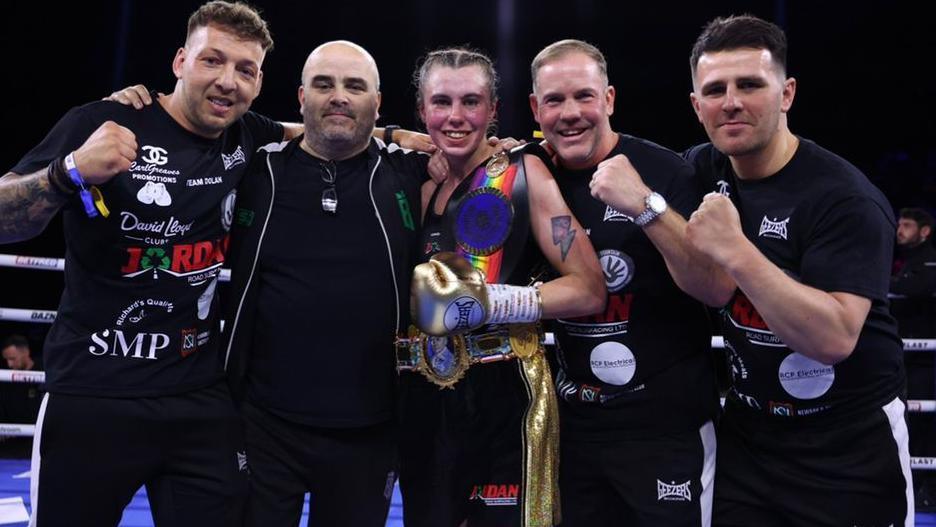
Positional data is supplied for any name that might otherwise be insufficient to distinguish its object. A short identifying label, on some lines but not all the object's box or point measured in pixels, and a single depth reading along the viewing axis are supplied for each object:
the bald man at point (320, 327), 2.17
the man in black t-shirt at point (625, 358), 2.03
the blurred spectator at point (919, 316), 4.38
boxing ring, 3.27
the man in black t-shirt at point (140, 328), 2.02
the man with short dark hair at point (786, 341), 1.82
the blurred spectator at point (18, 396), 4.89
